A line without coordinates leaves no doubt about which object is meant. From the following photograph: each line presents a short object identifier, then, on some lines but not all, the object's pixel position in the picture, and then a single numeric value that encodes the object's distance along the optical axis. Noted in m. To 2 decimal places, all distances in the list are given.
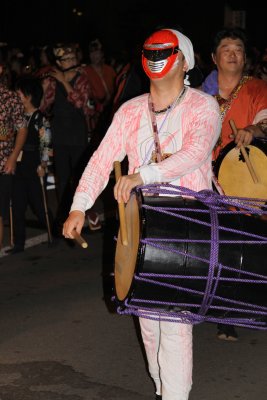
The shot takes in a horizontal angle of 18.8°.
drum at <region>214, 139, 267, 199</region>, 4.44
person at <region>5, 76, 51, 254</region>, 7.53
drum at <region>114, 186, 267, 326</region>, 3.15
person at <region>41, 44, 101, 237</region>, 8.10
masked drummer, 3.48
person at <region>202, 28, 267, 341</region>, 4.74
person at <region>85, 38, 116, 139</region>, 13.35
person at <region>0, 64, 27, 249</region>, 6.62
